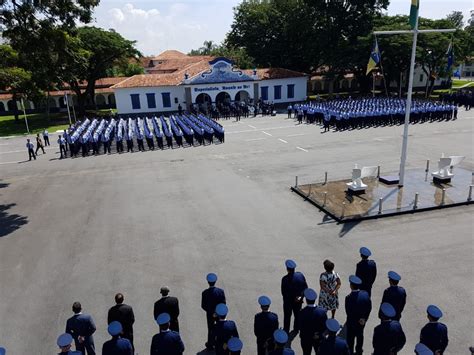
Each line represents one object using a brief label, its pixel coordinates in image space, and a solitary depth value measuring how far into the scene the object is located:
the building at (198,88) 37.50
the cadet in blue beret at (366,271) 6.91
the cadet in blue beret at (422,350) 4.46
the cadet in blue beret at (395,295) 6.02
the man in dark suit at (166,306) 6.06
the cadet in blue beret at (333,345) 4.80
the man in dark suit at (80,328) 5.75
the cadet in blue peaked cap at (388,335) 5.14
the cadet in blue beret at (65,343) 4.86
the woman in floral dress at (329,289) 6.38
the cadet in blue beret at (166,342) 5.06
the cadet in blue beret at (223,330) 5.25
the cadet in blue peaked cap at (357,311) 5.84
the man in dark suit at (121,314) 5.94
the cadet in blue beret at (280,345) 4.60
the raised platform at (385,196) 11.48
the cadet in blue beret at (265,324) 5.45
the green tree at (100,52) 38.31
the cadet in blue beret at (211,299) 6.17
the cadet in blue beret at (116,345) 5.02
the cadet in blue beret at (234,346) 4.73
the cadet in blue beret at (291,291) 6.41
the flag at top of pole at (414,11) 11.44
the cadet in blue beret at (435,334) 4.98
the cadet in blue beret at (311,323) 5.52
